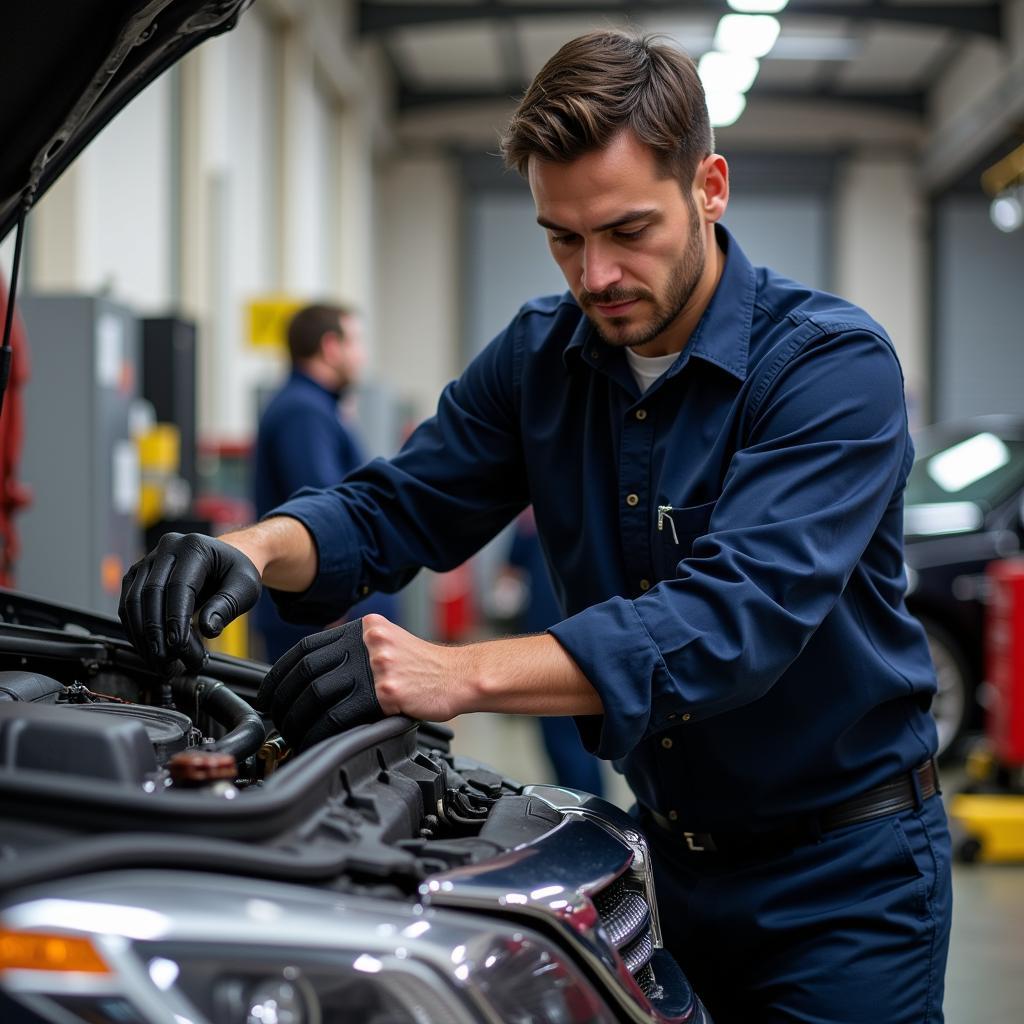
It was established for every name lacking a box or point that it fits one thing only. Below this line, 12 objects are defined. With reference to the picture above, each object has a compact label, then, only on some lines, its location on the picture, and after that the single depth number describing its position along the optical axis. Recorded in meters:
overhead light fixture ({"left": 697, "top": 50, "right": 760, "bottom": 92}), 10.80
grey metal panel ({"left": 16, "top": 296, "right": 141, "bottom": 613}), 4.02
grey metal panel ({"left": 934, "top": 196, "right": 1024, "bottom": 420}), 14.51
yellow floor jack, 4.75
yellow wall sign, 7.57
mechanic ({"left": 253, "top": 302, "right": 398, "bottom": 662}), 4.12
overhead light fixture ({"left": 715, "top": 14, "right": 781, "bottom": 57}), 10.27
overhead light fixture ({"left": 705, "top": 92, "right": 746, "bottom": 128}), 11.27
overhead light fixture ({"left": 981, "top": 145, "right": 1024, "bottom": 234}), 11.00
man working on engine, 1.31
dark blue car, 5.93
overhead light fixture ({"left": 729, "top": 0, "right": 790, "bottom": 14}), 9.92
